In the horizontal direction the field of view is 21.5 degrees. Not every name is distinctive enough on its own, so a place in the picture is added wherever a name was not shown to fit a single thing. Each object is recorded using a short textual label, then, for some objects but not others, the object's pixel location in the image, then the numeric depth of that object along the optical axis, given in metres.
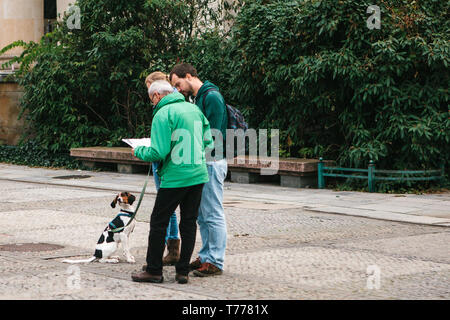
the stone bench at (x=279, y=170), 22.43
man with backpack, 10.43
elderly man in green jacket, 9.73
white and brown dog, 11.26
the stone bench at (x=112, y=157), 27.03
